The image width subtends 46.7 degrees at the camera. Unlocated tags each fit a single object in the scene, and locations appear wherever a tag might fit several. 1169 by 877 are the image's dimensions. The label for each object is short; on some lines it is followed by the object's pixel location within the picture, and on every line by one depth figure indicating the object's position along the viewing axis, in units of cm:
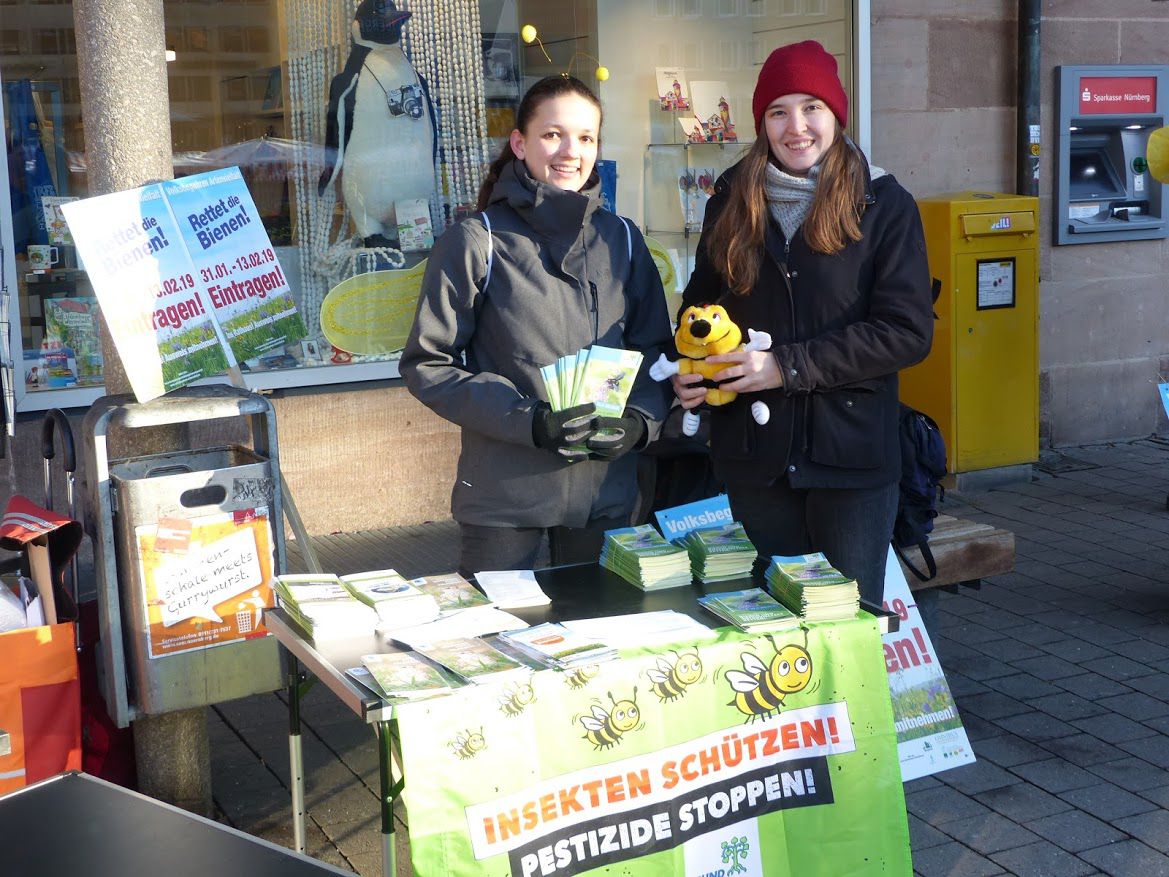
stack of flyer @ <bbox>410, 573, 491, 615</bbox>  294
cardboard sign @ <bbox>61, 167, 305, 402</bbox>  343
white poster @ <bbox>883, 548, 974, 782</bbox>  371
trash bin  345
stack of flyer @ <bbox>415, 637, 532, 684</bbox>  251
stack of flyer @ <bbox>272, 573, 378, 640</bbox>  277
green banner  246
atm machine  809
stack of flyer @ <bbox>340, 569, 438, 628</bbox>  282
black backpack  390
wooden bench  438
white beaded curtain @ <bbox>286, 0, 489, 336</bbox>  655
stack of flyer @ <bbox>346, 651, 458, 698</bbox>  242
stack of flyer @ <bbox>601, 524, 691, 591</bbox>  309
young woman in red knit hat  322
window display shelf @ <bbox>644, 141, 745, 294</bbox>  745
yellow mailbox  721
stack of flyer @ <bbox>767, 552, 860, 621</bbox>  283
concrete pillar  354
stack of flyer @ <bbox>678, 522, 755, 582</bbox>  313
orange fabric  331
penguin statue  662
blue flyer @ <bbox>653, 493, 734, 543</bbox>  350
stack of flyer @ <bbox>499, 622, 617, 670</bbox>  259
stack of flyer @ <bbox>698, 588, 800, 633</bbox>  278
